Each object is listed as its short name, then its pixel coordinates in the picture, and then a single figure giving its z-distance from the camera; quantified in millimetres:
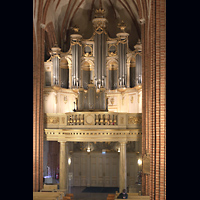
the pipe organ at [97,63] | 23266
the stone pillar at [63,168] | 20703
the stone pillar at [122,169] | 20266
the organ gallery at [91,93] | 20031
